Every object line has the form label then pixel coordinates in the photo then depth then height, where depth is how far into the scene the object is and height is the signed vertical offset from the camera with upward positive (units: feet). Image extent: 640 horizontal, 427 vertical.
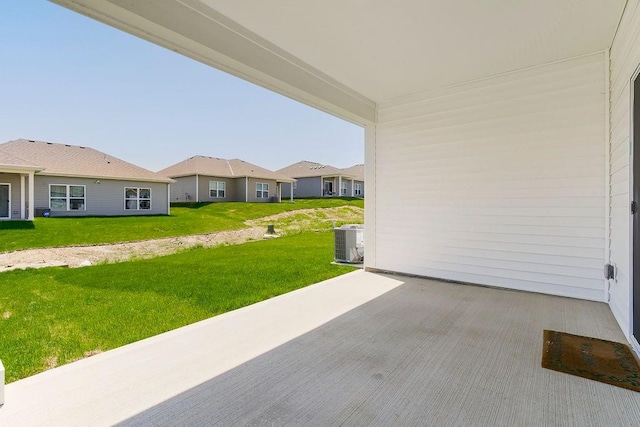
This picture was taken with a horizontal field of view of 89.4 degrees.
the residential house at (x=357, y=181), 101.53 +9.75
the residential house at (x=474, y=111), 8.93 +4.26
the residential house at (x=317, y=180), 92.07 +9.21
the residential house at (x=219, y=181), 67.87 +6.67
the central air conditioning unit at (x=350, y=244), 20.56 -2.07
